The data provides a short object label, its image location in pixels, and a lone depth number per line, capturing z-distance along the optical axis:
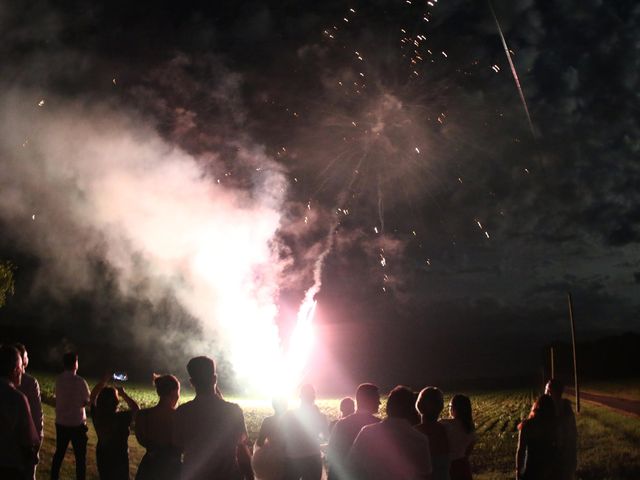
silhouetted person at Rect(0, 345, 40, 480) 4.77
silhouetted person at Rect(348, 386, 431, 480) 4.34
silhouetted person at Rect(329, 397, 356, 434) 8.48
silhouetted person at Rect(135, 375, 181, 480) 5.22
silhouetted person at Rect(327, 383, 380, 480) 5.08
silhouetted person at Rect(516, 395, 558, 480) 6.65
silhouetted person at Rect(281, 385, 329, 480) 6.48
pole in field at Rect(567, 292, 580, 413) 32.91
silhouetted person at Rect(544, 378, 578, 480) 6.82
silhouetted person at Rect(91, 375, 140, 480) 6.85
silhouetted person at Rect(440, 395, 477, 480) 5.88
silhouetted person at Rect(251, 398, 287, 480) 6.42
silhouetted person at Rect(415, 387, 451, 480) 5.55
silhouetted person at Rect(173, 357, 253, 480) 4.89
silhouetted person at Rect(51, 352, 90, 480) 8.06
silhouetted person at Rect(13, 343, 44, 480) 6.25
